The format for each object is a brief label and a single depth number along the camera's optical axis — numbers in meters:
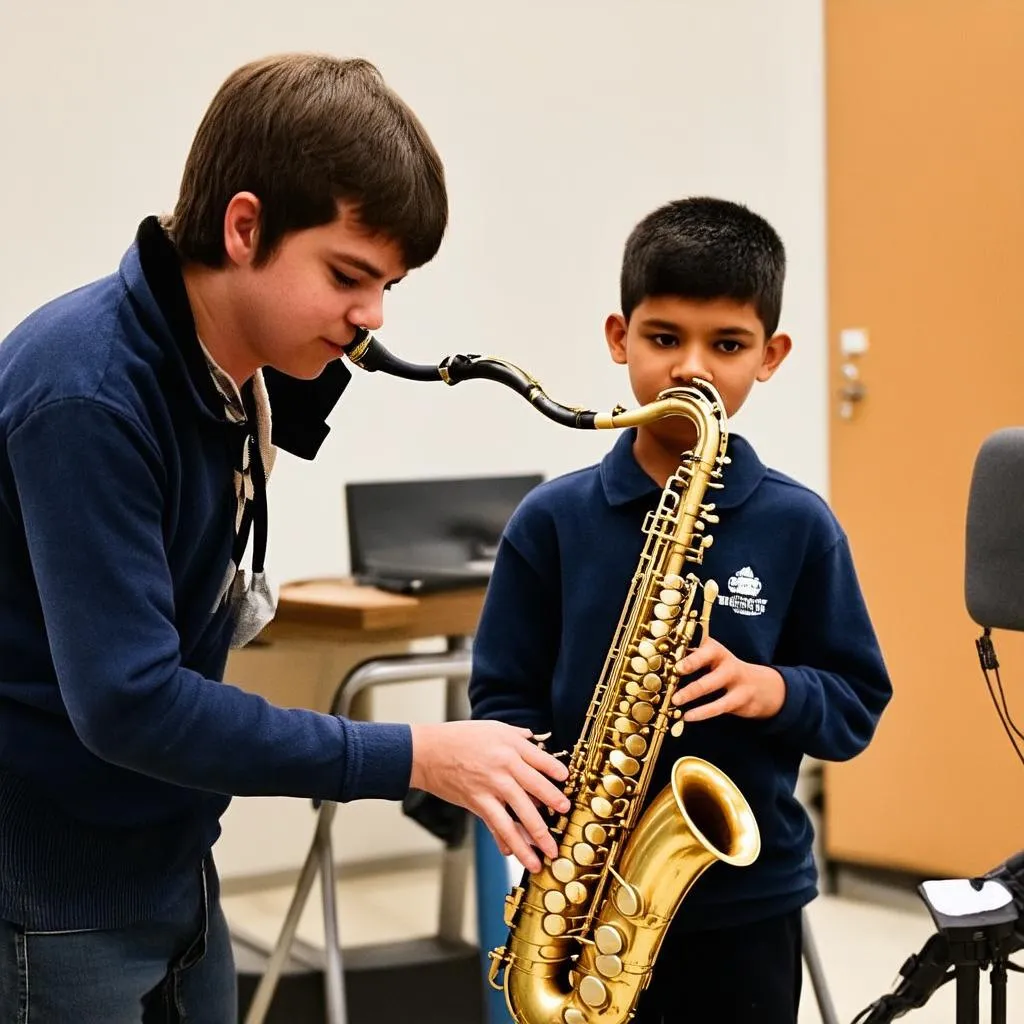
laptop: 2.63
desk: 2.44
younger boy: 1.49
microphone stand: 1.59
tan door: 3.22
